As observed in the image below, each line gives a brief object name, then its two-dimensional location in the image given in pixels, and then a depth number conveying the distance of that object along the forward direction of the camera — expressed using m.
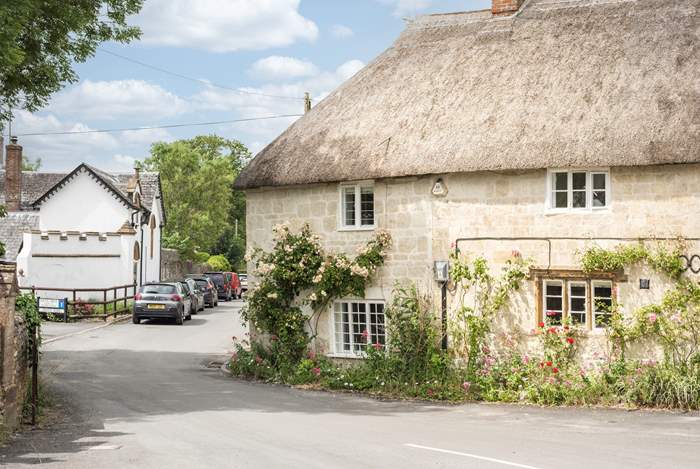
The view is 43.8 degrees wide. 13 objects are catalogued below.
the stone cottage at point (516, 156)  17.05
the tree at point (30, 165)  100.01
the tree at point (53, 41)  17.06
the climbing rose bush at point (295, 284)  19.47
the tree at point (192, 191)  69.19
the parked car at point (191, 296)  37.84
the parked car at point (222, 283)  52.50
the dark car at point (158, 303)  34.06
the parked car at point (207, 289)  45.16
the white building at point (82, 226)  40.28
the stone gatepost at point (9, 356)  12.32
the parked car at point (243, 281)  58.69
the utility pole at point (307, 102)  33.75
